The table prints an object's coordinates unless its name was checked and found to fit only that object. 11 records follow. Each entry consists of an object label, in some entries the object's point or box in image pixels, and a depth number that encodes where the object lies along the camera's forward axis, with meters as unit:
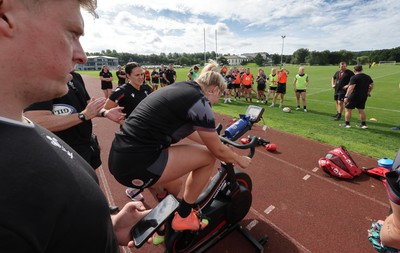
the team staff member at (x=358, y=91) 7.38
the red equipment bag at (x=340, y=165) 4.13
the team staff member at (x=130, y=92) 3.84
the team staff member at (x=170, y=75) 14.87
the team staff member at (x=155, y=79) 17.22
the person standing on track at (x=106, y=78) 12.71
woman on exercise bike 2.08
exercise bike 2.47
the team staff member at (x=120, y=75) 13.23
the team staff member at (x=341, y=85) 8.48
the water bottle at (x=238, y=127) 2.52
